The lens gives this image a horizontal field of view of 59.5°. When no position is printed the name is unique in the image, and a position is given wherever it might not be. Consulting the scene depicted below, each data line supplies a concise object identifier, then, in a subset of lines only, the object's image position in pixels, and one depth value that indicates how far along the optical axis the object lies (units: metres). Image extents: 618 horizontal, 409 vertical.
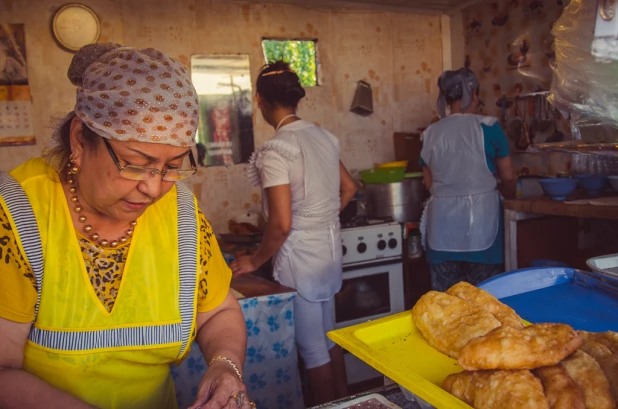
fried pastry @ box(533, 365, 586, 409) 0.85
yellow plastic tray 0.93
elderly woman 1.28
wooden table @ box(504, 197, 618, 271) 2.94
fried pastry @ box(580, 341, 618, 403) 0.95
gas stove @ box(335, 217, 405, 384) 3.97
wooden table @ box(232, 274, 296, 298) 2.71
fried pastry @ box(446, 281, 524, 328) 1.17
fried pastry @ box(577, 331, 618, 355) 1.05
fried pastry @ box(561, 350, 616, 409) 0.88
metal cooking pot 4.63
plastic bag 1.51
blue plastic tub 1.46
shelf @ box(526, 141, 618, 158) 1.45
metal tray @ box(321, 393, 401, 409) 1.15
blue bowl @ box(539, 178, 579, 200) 3.32
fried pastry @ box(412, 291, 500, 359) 1.10
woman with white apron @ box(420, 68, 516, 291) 3.67
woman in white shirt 2.89
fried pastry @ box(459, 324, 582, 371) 0.92
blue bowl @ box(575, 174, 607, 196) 3.59
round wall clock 3.97
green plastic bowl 4.67
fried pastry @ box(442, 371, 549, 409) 0.84
